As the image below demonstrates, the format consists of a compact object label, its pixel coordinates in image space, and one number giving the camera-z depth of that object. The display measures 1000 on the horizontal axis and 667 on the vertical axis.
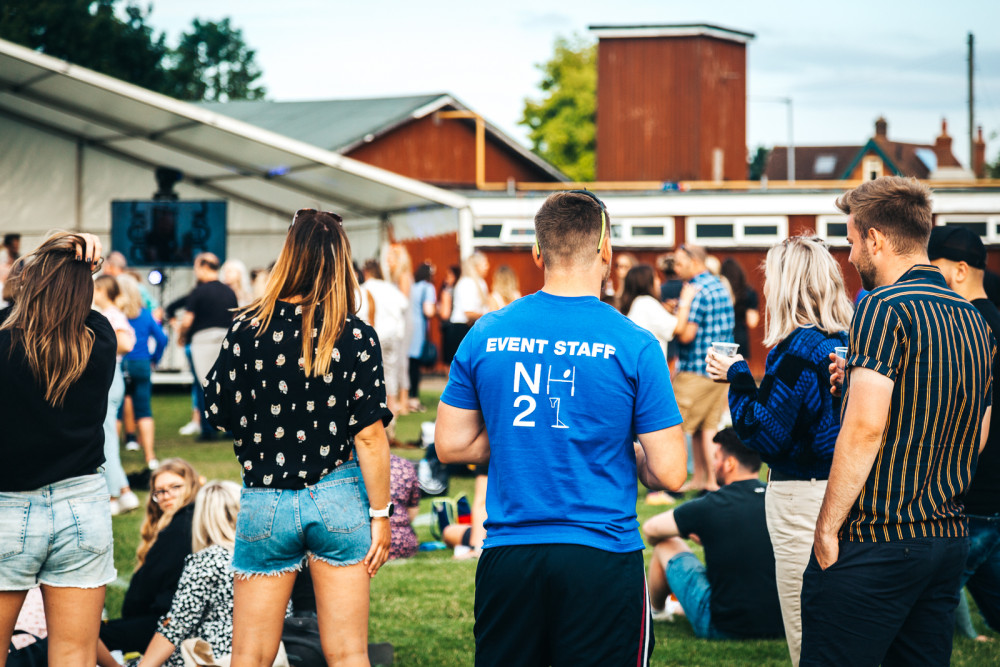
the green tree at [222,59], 71.62
